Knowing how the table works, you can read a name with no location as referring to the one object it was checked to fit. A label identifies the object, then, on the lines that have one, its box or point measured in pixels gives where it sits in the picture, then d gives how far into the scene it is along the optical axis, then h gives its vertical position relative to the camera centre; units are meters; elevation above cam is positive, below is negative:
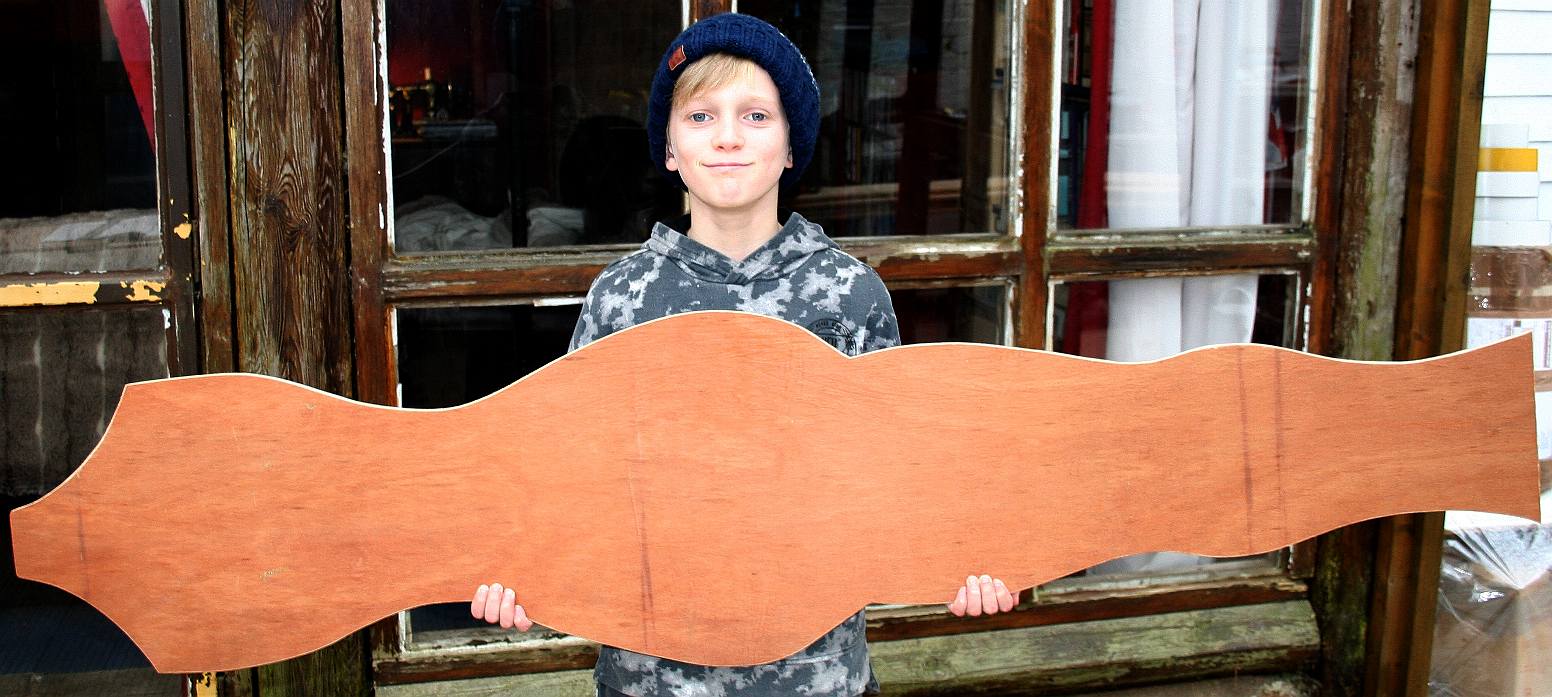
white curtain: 2.22 +0.02
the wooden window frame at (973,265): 1.93 -0.19
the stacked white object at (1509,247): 2.30 -0.16
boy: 1.49 -0.12
